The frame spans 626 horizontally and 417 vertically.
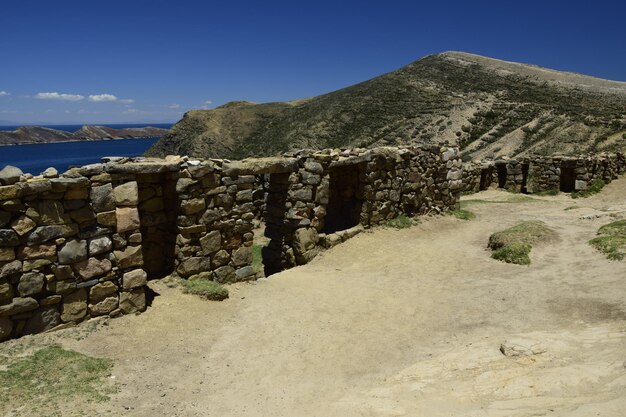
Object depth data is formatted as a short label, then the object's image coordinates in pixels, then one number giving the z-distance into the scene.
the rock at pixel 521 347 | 6.99
